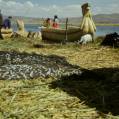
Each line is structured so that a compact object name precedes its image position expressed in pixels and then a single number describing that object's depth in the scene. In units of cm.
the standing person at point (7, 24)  1075
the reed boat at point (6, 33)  1040
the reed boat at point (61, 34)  992
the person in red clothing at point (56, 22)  1235
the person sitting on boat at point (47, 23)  1216
